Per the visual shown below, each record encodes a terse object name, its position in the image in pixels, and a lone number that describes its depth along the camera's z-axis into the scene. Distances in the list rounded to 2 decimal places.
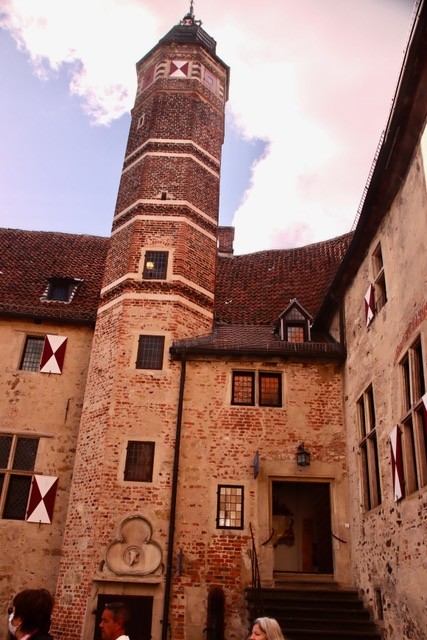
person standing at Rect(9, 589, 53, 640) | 3.99
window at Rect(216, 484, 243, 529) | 12.42
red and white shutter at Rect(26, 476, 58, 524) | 13.36
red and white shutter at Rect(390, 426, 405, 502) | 9.15
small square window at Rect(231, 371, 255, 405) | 13.73
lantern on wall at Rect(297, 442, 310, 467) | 12.75
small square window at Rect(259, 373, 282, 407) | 13.71
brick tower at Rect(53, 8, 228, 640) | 11.76
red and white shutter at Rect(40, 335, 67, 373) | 14.91
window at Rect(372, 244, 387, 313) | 11.18
